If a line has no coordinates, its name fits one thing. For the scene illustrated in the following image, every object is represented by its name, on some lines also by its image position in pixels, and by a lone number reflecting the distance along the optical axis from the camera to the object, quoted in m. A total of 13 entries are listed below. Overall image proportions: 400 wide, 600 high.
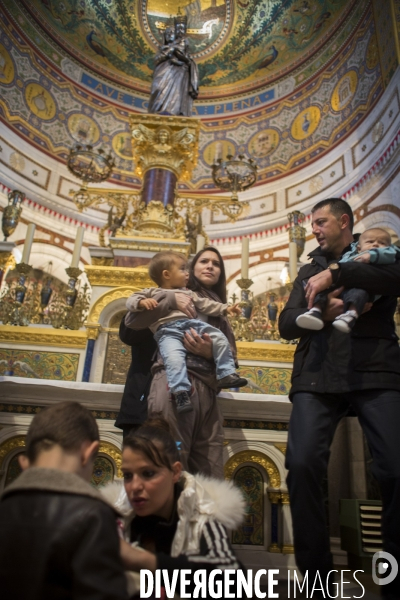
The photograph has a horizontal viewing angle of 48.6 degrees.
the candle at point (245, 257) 4.10
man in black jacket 1.31
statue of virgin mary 6.29
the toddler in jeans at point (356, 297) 1.46
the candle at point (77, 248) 4.27
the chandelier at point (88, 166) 5.41
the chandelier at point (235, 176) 5.46
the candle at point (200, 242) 4.71
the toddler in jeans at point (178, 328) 1.67
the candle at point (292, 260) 4.19
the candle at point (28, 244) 4.07
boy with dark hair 0.73
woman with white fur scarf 1.14
